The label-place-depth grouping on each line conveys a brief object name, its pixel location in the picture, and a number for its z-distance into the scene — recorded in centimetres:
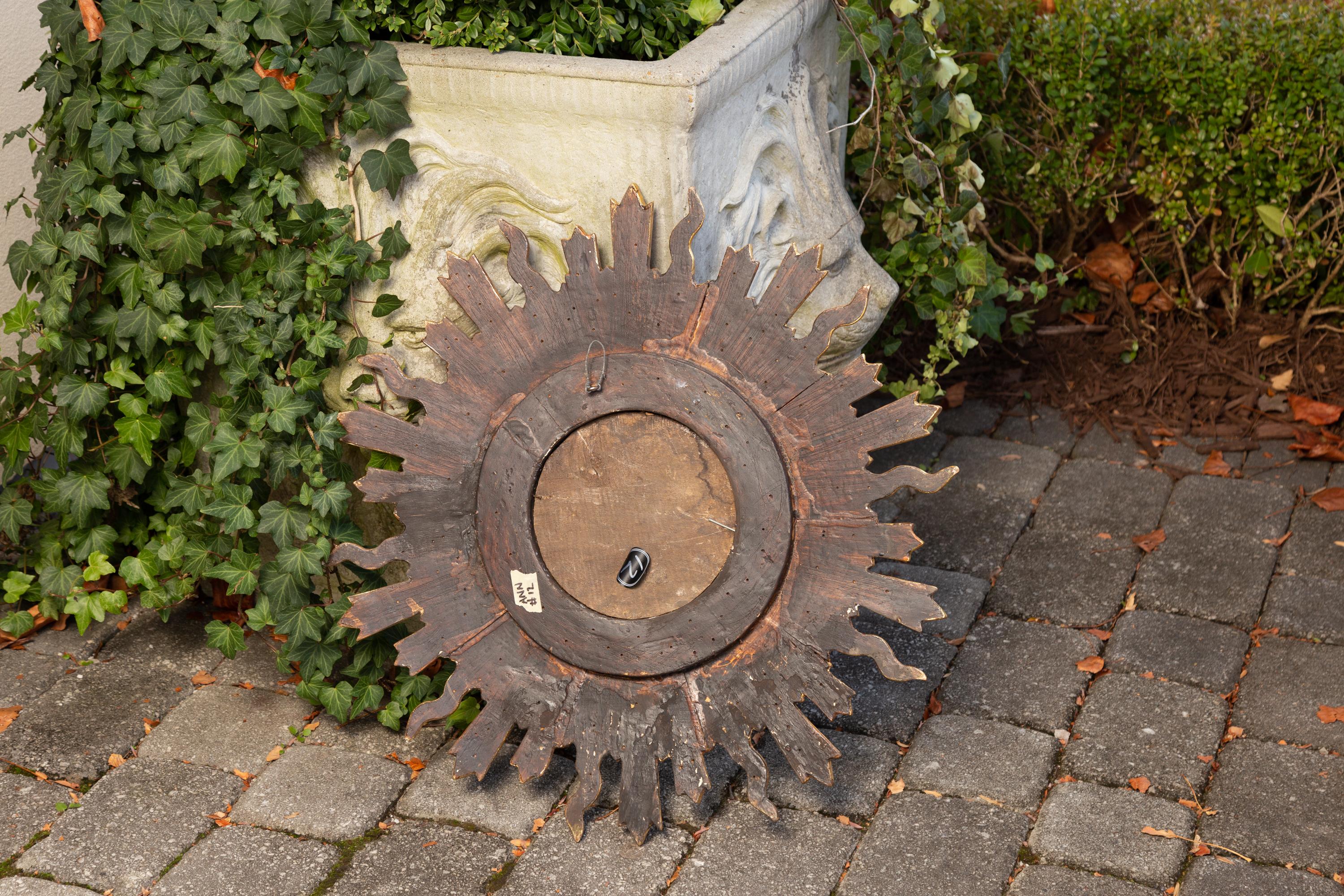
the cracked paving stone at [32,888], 260
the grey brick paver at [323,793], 277
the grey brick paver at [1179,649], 312
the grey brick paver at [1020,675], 303
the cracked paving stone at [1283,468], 387
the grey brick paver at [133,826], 265
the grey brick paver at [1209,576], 337
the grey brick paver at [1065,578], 339
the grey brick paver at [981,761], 278
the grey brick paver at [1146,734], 281
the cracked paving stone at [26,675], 318
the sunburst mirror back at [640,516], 264
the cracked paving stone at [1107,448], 407
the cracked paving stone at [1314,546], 348
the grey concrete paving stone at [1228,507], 369
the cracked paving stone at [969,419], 430
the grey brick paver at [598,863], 258
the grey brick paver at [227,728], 298
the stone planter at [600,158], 270
